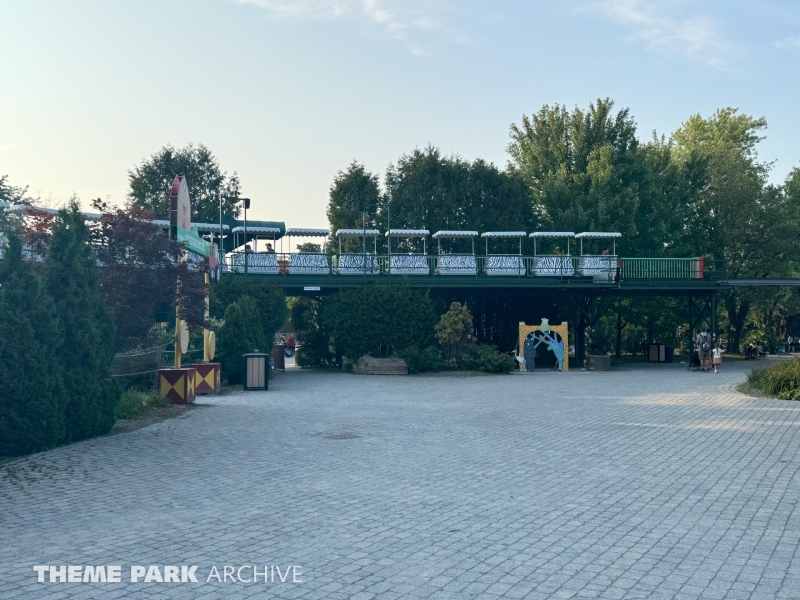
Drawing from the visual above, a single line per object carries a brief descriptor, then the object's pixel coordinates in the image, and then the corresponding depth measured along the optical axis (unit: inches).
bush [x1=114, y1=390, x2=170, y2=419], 594.9
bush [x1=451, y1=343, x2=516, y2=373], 1198.9
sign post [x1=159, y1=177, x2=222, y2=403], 661.9
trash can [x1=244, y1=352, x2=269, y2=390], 901.2
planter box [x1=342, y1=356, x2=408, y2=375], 1203.9
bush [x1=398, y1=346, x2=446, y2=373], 1206.9
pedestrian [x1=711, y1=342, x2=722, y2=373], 1238.3
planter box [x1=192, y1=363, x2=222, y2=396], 825.4
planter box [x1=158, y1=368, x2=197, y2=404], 708.0
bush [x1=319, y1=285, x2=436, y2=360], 1246.9
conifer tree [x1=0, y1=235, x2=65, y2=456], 432.5
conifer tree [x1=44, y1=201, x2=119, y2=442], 483.8
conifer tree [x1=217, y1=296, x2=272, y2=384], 960.3
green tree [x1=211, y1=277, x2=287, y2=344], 1139.3
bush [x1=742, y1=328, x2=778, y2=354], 2047.2
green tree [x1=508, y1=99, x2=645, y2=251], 1681.8
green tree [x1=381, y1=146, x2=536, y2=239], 1792.6
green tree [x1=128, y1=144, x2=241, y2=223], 2241.6
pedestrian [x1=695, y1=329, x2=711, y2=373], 1275.8
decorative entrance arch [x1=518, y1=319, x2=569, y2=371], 1310.3
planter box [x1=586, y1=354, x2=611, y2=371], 1375.5
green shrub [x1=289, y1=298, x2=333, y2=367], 1470.2
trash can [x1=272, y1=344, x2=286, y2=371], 1365.7
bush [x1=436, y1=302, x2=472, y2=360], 1235.6
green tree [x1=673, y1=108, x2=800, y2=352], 1959.9
